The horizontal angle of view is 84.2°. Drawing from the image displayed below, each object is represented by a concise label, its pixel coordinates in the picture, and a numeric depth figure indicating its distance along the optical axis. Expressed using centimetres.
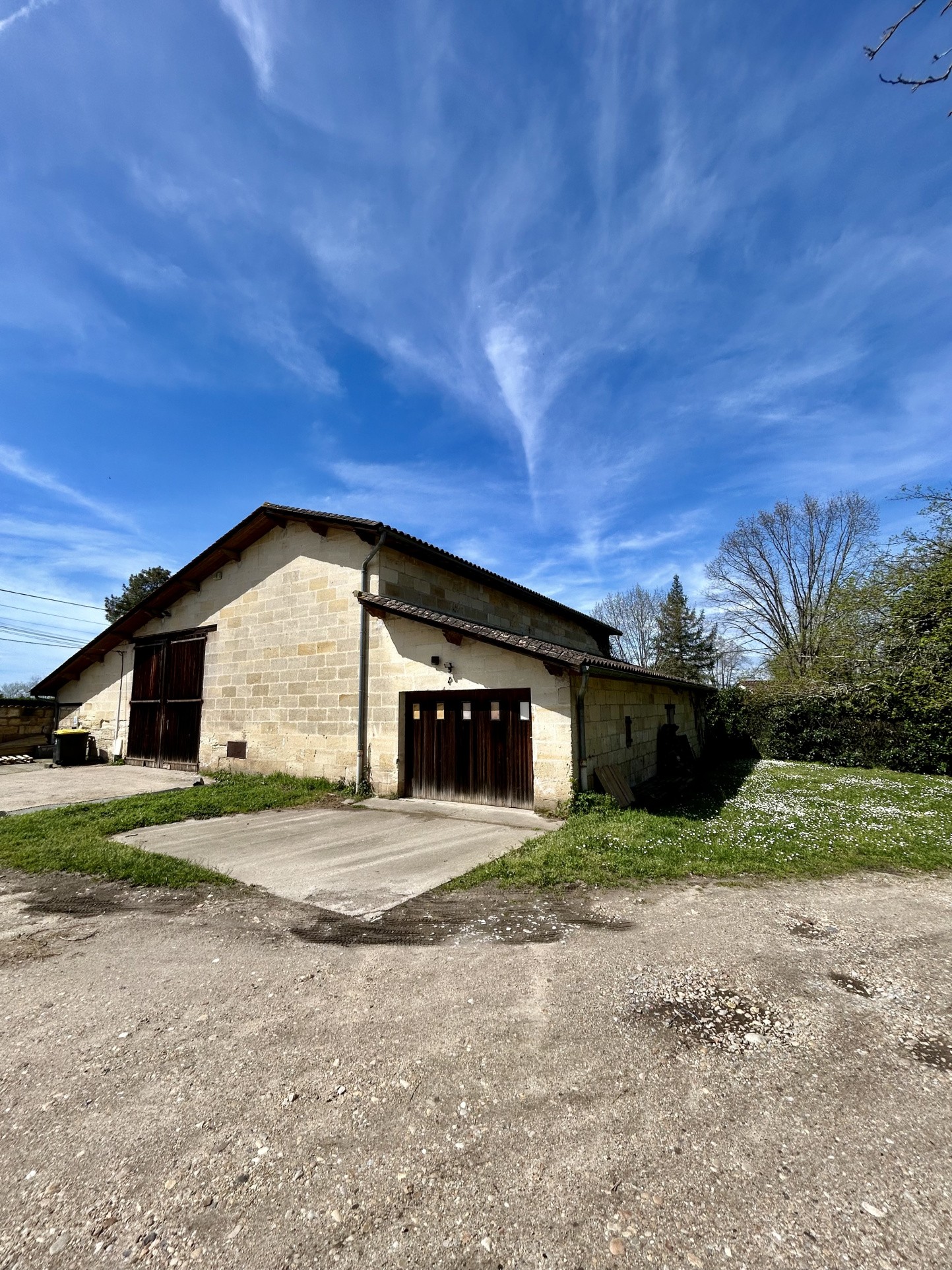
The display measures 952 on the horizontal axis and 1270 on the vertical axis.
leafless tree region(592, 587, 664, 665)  3941
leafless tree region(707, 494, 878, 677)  2598
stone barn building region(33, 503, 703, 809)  888
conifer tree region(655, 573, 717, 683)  3547
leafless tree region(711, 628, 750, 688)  3416
